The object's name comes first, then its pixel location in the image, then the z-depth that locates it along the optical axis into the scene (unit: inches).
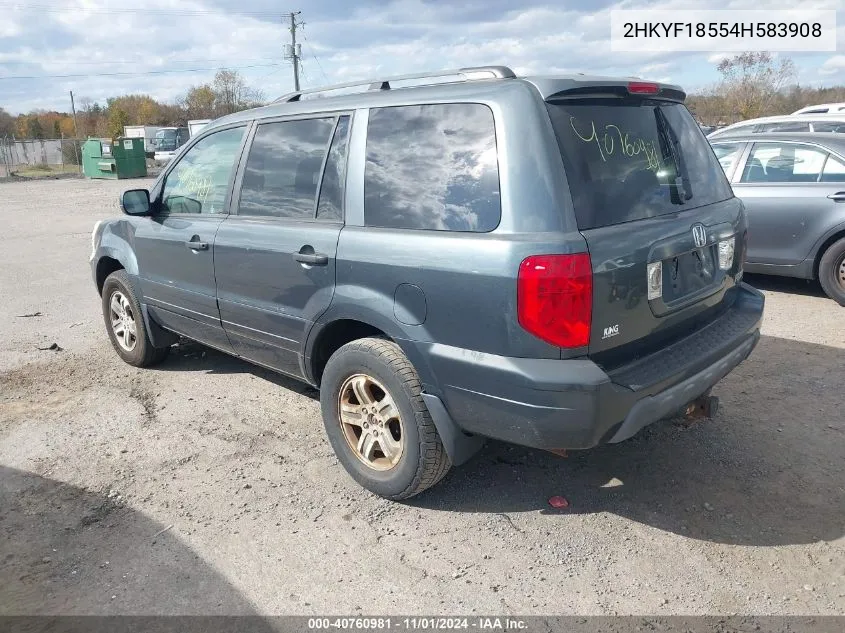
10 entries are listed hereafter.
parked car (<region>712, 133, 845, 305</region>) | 265.3
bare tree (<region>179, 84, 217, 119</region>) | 2583.7
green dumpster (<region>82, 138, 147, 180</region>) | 1280.8
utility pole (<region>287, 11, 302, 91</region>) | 2030.0
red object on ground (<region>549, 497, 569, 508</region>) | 133.6
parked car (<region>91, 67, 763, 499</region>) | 107.3
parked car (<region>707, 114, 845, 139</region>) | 465.4
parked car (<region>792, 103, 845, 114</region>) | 703.1
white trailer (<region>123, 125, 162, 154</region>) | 1843.3
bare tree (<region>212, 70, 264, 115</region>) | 2593.0
